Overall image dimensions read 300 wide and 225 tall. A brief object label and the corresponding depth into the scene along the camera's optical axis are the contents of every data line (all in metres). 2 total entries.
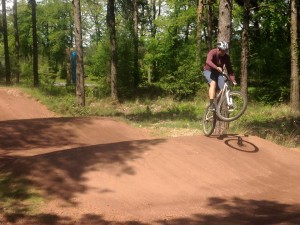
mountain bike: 8.45
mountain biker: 8.94
